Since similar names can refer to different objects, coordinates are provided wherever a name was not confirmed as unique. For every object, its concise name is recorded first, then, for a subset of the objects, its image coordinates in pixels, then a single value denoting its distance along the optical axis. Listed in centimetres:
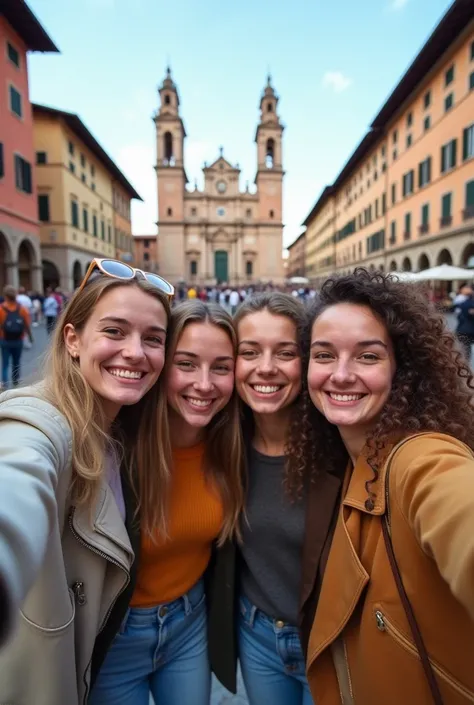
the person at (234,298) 2255
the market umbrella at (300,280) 3494
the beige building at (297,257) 7525
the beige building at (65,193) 2312
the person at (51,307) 1269
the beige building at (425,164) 1783
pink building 1641
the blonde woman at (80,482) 93
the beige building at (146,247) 6262
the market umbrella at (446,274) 1490
